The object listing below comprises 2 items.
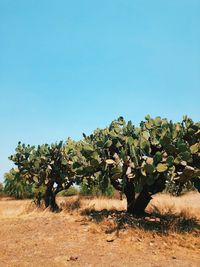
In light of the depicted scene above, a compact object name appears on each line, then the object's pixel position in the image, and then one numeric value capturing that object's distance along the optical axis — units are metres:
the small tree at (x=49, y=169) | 10.08
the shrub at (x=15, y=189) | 19.12
